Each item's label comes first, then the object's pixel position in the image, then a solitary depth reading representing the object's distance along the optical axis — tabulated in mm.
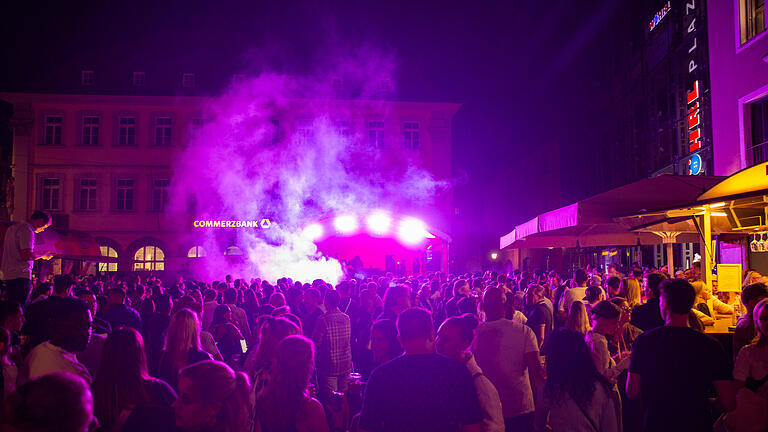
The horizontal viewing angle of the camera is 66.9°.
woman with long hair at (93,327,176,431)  3820
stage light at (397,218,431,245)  36031
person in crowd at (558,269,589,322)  9414
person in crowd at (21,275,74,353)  4508
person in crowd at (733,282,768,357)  5805
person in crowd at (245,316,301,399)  5082
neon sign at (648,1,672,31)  26044
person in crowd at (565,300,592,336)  6457
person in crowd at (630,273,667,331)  6449
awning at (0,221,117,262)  21050
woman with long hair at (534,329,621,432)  4191
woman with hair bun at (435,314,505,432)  4137
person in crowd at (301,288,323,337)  9070
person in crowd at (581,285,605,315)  7855
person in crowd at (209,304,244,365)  8117
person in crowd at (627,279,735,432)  4129
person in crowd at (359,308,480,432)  3471
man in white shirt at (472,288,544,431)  5336
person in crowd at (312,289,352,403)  7656
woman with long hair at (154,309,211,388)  5312
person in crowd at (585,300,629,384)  5375
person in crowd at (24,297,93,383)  4348
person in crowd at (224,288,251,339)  8977
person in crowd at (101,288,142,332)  7285
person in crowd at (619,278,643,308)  8719
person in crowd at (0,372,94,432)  2318
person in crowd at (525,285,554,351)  8211
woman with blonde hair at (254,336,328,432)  3699
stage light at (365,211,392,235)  36062
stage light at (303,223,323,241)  36719
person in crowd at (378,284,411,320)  7332
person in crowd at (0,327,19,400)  4461
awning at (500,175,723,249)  8680
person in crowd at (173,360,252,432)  3352
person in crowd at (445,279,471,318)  9766
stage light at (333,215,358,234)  36500
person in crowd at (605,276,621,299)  8601
